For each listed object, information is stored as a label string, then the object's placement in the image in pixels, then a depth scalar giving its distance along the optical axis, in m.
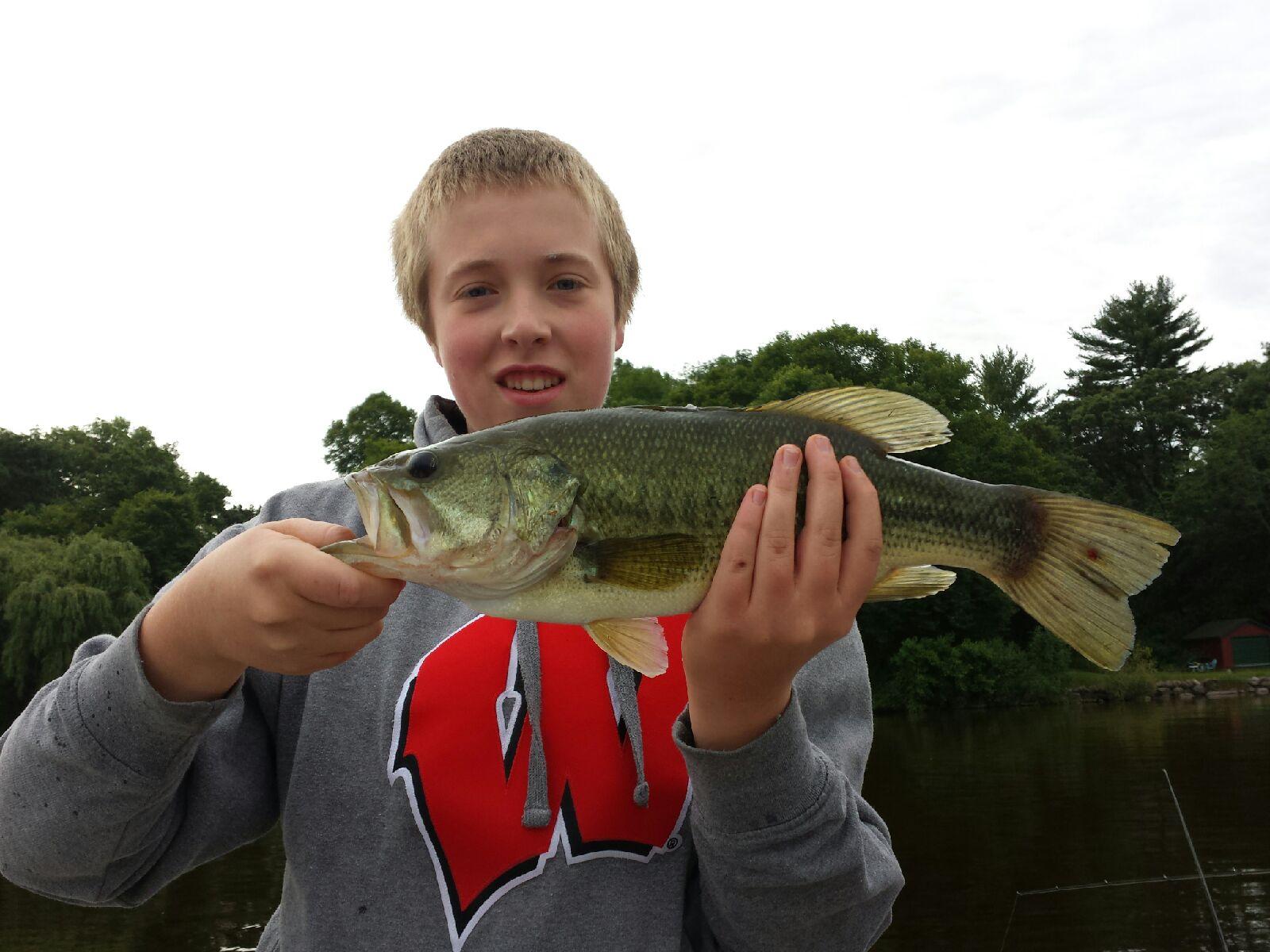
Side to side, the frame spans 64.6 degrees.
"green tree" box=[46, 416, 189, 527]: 62.19
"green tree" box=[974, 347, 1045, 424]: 71.19
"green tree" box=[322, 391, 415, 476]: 50.34
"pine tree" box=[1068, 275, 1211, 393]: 70.88
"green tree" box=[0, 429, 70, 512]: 60.75
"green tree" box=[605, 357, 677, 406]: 53.72
